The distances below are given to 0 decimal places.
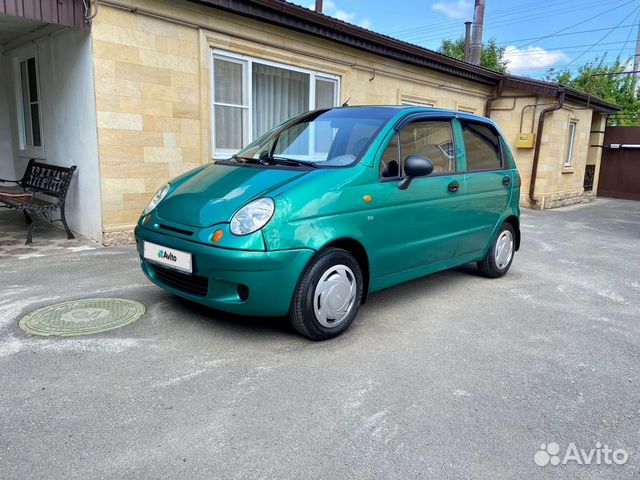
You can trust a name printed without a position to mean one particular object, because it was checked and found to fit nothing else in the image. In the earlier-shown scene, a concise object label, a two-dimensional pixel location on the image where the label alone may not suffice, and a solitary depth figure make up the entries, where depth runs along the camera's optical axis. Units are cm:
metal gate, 1673
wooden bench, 614
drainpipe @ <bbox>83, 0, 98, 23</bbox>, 566
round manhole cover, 356
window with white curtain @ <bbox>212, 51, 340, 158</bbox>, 747
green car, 323
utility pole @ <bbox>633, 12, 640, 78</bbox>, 2520
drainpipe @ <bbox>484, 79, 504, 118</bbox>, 1310
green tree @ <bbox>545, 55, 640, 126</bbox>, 2573
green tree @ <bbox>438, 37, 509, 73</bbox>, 3478
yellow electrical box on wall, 1249
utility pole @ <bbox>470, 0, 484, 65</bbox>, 1891
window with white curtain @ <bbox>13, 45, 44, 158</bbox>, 764
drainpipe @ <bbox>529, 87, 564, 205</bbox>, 1205
